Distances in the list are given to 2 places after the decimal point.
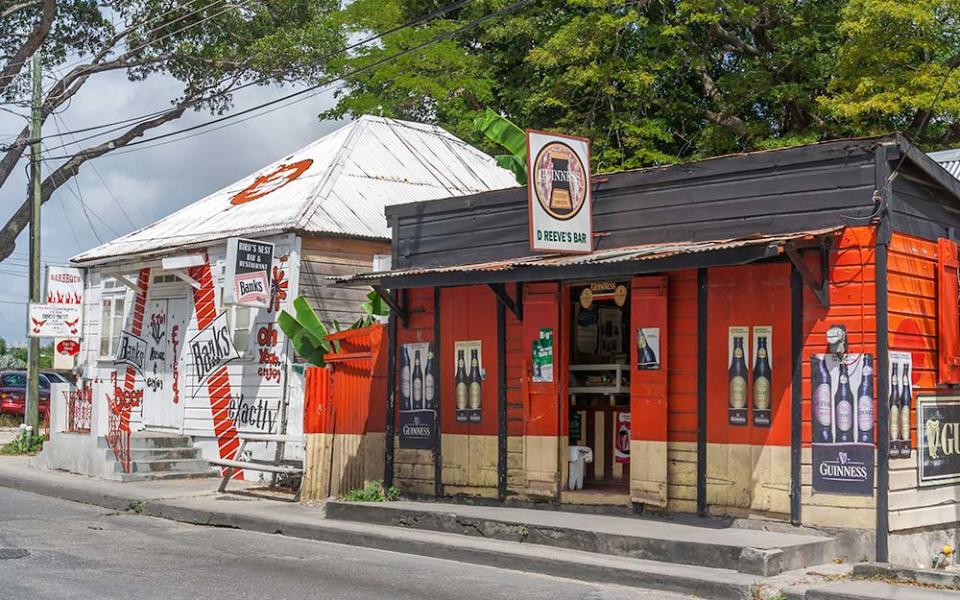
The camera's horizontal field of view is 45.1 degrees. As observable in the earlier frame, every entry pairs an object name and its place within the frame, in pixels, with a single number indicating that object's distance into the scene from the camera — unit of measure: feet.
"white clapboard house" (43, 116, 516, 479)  64.69
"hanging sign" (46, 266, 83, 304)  77.71
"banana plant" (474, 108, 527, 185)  53.01
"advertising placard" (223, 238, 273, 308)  61.21
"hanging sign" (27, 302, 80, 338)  77.51
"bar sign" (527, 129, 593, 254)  43.37
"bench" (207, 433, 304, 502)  57.09
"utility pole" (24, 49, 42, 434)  82.28
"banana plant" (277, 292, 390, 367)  58.03
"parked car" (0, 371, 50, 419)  119.55
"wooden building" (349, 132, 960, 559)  38.01
